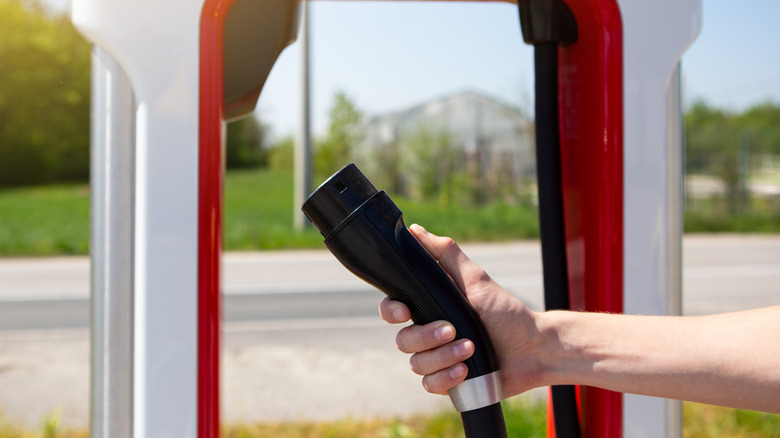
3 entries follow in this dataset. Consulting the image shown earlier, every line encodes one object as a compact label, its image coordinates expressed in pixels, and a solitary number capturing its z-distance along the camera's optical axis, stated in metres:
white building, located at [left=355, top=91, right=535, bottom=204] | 12.30
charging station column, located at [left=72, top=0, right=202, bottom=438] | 0.74
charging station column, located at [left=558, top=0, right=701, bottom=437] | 0.83
